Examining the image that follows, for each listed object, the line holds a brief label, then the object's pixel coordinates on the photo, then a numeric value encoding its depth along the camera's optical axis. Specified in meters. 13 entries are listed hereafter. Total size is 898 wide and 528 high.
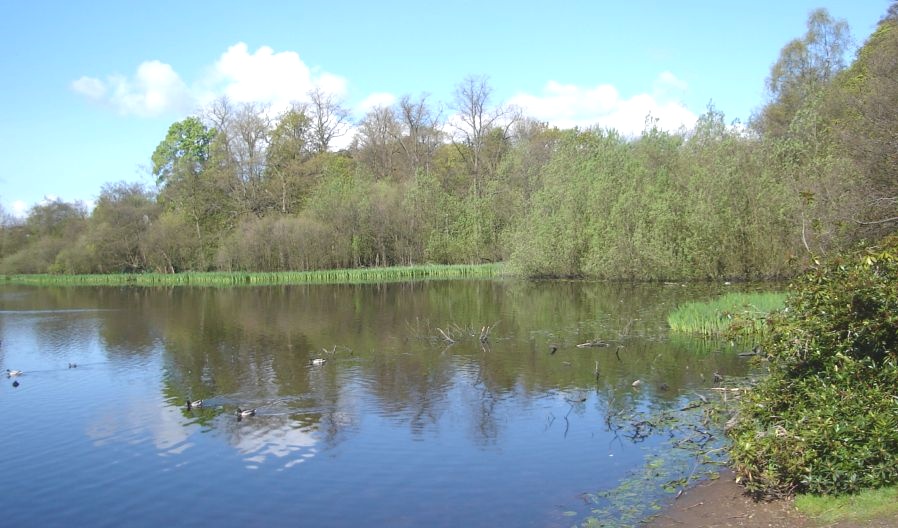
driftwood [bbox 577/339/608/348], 20.38
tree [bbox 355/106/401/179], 71.00
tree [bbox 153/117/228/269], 63.34
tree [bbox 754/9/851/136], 46.09
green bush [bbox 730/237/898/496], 7.37
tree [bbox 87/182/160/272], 62.88
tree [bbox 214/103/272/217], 63.53
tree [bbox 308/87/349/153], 72.44
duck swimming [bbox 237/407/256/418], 13.88
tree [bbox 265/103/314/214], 65.25
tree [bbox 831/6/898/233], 20.27
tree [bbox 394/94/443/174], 70.81
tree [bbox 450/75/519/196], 68.69
